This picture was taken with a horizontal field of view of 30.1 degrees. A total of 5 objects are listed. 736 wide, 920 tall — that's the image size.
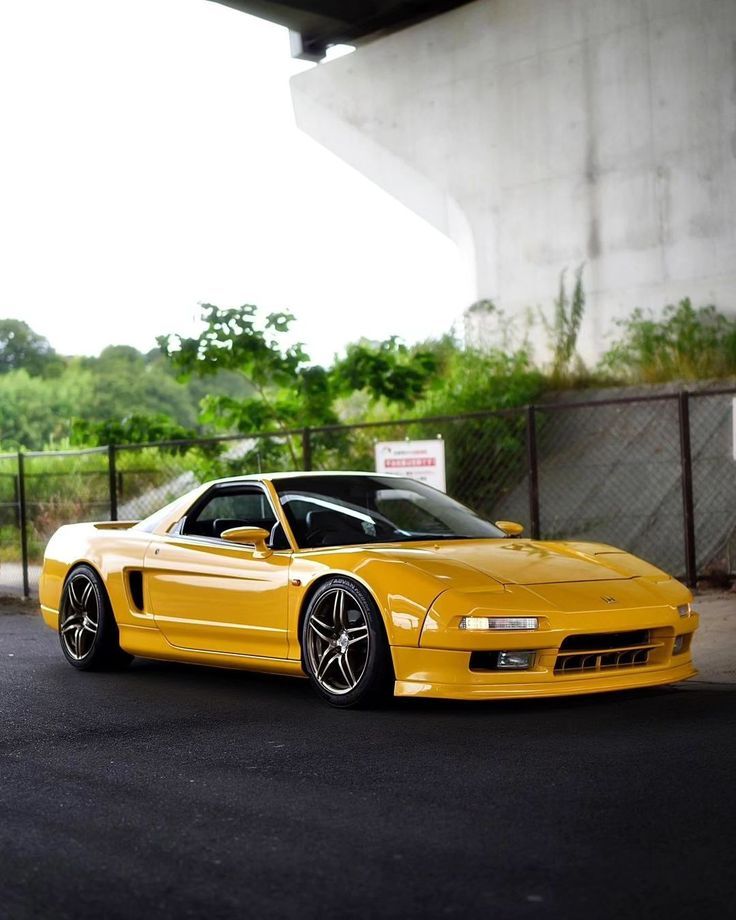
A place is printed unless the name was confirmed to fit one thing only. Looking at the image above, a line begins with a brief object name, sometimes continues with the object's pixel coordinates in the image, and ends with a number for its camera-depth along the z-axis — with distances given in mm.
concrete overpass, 19844
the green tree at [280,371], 16547
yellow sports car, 6707
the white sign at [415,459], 12766
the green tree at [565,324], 20641
